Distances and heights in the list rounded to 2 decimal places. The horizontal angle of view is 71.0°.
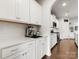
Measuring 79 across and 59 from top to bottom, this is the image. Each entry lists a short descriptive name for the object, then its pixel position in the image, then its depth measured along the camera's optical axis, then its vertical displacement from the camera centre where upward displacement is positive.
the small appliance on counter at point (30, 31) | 2.03 -0.06
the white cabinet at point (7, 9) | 1.07 +0.43
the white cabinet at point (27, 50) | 0.95 -0.48
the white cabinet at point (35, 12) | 1.90 +0.64
